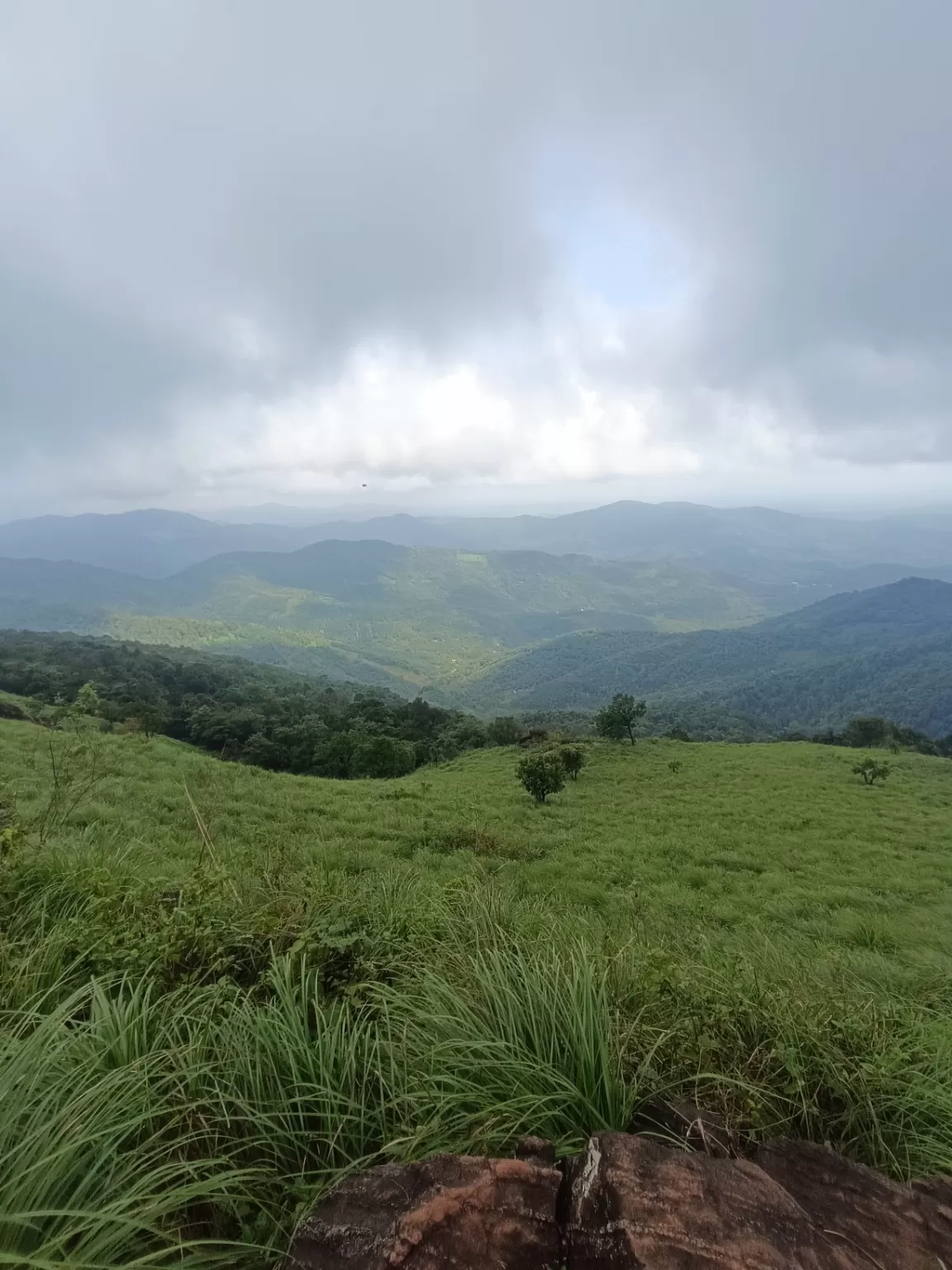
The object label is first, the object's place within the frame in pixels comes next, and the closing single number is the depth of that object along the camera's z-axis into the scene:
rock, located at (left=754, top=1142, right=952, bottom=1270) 1.83
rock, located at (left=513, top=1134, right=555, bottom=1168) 2.01
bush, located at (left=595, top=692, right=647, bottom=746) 34.34
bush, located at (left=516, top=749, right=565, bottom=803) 20.28
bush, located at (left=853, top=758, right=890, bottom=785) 25.16
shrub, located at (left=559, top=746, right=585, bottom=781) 26.03
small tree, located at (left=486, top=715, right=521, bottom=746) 40.28
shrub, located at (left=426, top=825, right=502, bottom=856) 12.45
